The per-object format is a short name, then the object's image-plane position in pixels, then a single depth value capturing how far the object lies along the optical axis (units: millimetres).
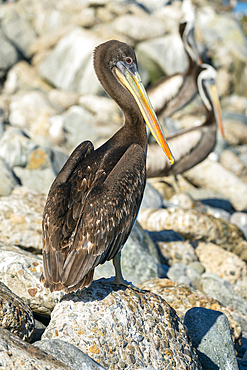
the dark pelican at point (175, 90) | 23031
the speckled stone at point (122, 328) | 6977
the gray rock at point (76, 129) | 25812
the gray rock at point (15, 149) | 17500
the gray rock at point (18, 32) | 38656
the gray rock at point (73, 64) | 35219
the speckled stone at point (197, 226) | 15047
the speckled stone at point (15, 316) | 6711
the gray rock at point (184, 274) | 13023
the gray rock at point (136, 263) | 12117
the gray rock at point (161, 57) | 37937
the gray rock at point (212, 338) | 8367
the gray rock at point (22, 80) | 34594
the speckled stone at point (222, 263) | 14391
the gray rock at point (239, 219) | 19148
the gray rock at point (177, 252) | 14461
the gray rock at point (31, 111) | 27078
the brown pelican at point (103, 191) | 7141
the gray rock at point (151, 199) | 17312
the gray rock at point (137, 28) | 38531
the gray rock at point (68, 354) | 6199
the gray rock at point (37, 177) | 16687
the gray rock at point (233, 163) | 27562
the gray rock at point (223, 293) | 12172
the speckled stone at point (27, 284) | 8297
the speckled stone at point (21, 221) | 11180
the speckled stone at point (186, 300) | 9891
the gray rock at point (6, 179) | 14748
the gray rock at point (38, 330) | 8102
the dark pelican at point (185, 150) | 20250
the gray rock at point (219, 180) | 22828
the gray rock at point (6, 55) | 35937
